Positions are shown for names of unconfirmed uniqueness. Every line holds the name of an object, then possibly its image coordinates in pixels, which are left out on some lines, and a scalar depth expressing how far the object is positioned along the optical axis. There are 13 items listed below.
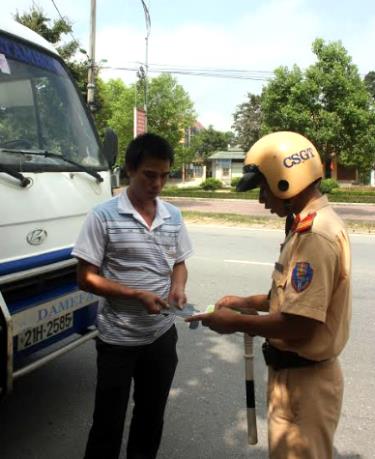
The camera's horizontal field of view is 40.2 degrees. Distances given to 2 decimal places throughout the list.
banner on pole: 17.06
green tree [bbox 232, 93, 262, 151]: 53.47
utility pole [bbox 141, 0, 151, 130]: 18.83
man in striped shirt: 2.27
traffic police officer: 1.67
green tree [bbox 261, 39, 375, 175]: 17.05
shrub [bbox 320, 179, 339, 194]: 27.08
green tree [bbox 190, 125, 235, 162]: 79.69
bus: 2.69
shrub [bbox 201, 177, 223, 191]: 32.62
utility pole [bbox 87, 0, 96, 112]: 14.80
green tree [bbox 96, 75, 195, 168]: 23.02
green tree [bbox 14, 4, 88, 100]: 17.97
